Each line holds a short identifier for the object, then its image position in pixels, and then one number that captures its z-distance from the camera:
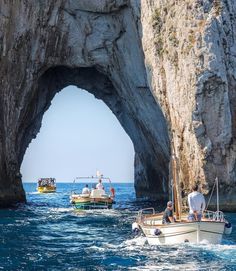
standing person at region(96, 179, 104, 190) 45.69
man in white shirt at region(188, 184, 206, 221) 22.62
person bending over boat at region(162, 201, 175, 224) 24.02
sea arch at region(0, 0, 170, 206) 48.97
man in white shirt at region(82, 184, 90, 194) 46.66
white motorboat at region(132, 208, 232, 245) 22.08
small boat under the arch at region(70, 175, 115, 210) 44.50
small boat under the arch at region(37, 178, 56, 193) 102.25
